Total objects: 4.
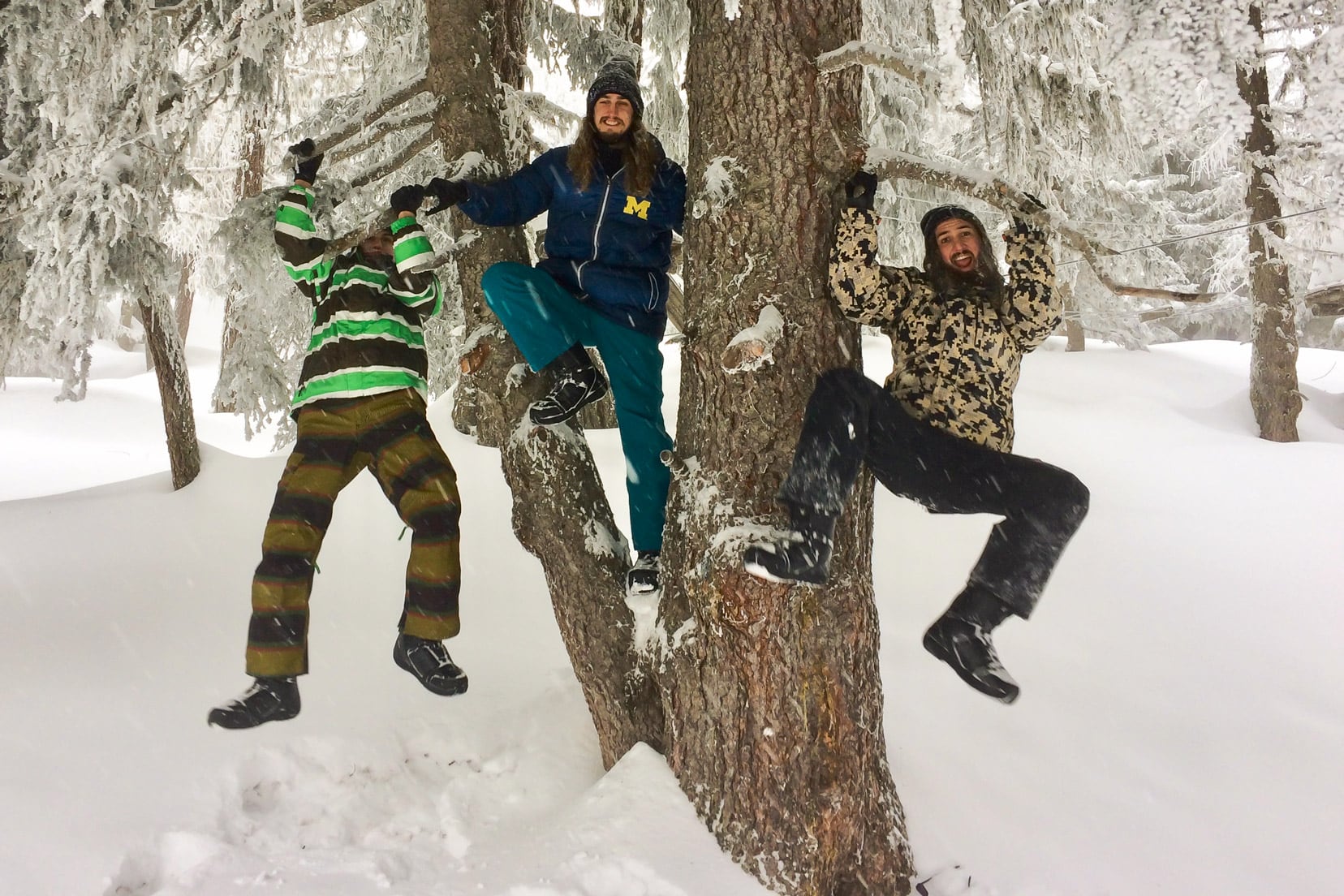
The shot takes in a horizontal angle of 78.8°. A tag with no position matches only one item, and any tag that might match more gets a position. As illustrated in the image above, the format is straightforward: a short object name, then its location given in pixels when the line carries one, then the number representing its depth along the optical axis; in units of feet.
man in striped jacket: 8.98
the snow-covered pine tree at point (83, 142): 10.42
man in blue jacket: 9.77
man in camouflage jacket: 8.07
